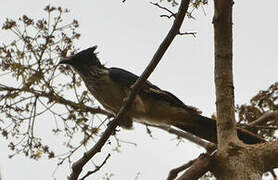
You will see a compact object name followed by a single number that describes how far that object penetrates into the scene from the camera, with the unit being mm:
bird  11297
